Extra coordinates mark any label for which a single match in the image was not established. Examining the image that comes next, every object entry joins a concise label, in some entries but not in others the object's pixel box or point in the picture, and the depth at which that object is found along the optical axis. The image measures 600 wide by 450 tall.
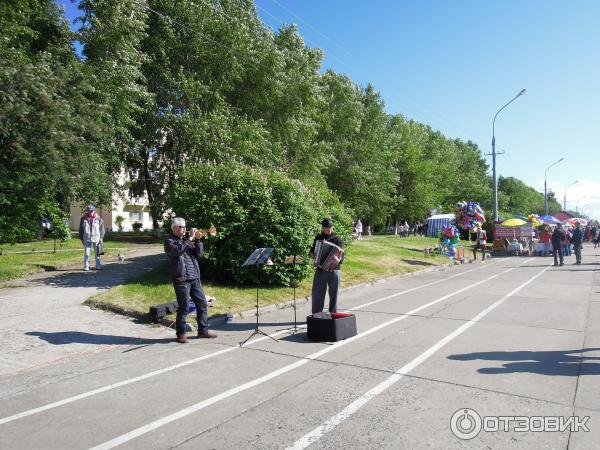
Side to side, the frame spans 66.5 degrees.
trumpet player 7.56
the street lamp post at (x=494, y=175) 32.44
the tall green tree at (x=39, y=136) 10.71
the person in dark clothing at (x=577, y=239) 22.53
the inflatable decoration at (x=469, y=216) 26.19
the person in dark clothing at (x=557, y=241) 21.83
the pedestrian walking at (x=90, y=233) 13.49
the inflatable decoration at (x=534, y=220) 35.62
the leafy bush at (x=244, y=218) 11.75
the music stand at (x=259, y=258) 7.93
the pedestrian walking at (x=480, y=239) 25.36
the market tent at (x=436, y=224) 46.31
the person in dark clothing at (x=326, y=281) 8.48
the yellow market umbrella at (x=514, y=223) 31.48
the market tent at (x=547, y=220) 38.54
